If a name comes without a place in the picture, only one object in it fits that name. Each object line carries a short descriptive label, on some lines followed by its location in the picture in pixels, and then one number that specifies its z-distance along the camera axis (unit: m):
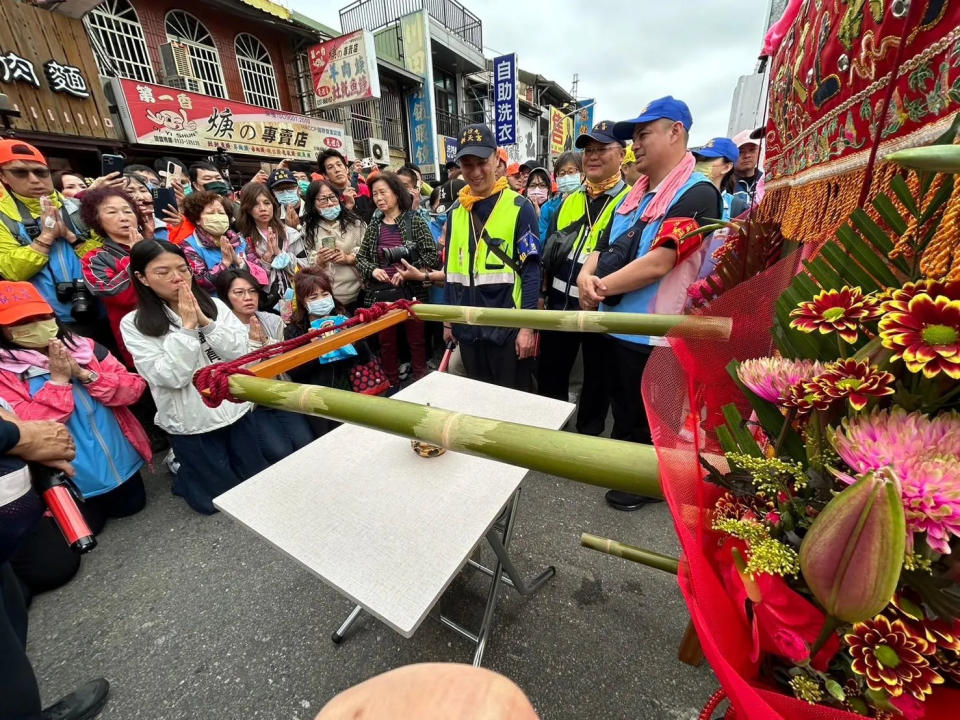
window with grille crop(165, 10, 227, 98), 8.34
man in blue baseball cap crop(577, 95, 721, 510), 1.85
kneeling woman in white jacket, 2.14
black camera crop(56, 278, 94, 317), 2.62
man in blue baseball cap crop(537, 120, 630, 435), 2.57
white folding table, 1.09
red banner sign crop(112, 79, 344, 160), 6.90
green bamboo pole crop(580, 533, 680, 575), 0.84
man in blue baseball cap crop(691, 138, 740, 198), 3.65
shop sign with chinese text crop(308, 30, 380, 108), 9.39
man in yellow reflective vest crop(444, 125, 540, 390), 2.48
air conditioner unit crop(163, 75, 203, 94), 7.98
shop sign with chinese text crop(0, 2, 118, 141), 5.61
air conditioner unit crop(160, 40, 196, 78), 7.87
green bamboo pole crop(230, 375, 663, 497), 0.55
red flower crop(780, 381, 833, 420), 0.45
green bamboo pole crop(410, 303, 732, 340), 1.35
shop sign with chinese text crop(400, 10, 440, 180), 12.35
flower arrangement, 0.35
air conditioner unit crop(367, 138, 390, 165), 11.83
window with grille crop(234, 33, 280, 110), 9.57
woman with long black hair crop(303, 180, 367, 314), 3.63
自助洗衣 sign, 12.15
